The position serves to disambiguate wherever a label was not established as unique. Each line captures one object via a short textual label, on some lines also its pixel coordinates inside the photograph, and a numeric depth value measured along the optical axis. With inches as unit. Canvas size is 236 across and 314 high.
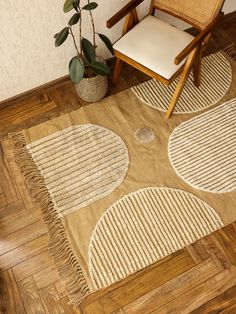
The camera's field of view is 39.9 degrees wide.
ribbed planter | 77.9
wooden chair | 71.3
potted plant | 64.3
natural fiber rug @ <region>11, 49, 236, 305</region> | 65.9
